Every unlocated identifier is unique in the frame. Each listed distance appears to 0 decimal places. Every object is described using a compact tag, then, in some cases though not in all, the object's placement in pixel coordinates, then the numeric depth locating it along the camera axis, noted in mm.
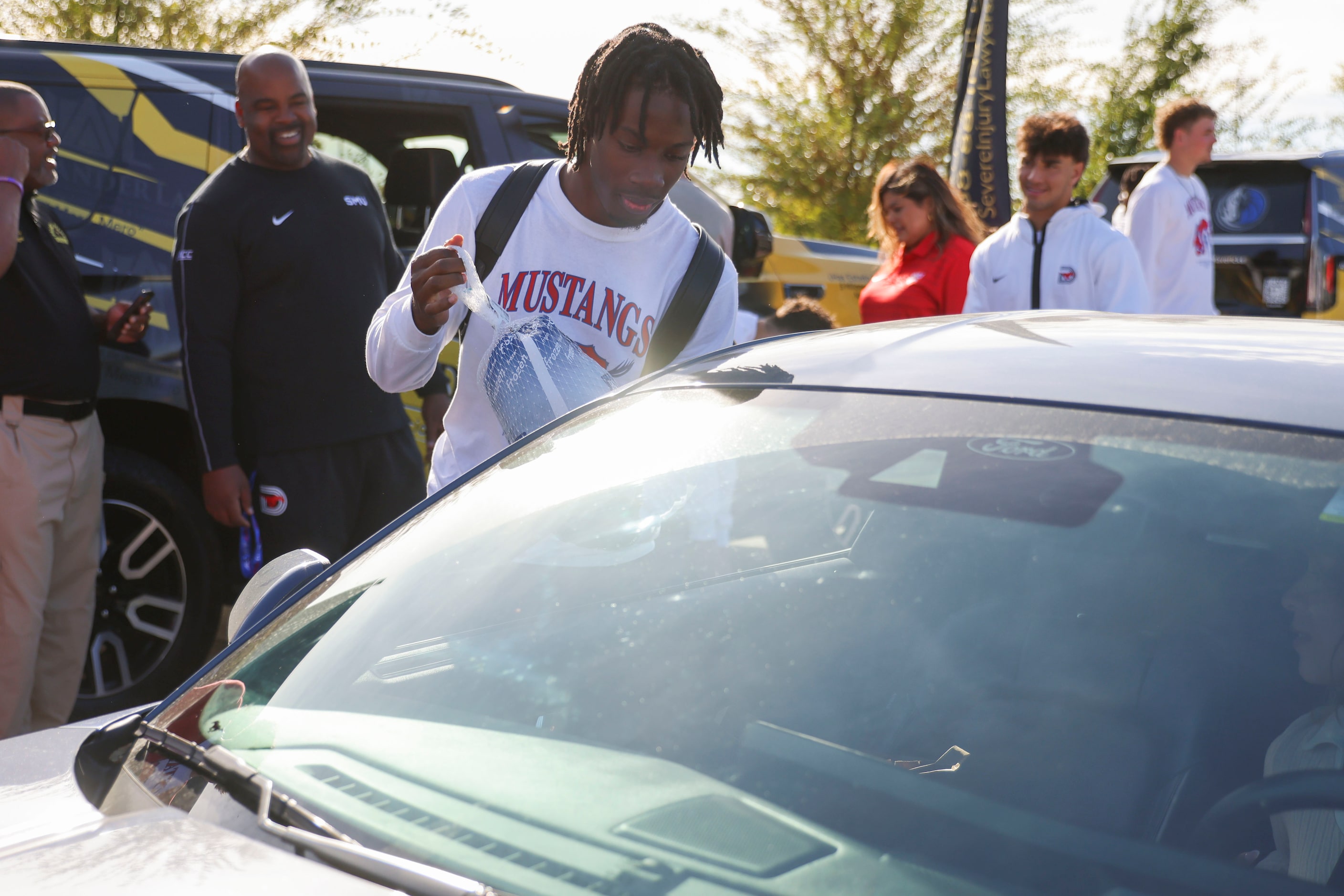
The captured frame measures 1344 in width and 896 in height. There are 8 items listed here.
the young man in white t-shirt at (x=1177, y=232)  5219
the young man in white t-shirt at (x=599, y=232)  2230
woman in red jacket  4578
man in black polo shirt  3139
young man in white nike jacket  4055
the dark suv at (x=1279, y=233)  8117
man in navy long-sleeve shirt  3227
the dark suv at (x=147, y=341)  3723
